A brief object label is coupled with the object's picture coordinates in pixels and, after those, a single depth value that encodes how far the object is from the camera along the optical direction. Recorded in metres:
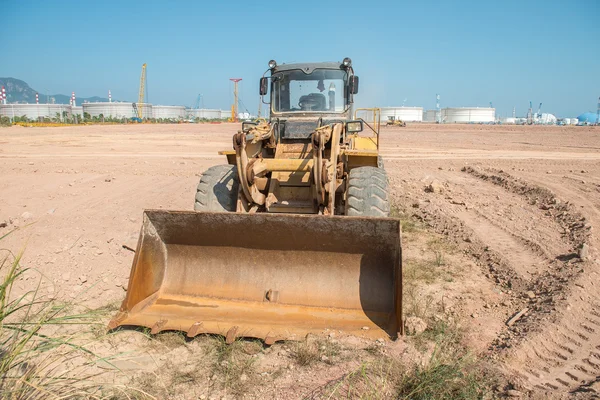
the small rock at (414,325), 3.96
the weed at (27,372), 2.54
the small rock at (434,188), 9.97
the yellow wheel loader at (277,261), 3.97
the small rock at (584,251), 5.49
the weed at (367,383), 3.10
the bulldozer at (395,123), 53.31
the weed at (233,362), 3.33
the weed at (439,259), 5.71
